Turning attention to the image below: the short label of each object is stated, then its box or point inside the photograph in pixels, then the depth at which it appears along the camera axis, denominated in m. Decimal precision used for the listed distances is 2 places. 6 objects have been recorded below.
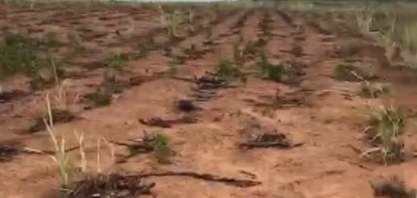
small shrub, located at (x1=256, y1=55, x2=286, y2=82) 6.45
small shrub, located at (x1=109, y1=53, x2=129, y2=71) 7.04
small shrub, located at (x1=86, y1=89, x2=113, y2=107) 5.22
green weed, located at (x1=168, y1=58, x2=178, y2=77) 6.59
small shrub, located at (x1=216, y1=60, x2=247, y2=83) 6.38
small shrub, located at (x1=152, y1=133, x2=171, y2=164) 3.89
